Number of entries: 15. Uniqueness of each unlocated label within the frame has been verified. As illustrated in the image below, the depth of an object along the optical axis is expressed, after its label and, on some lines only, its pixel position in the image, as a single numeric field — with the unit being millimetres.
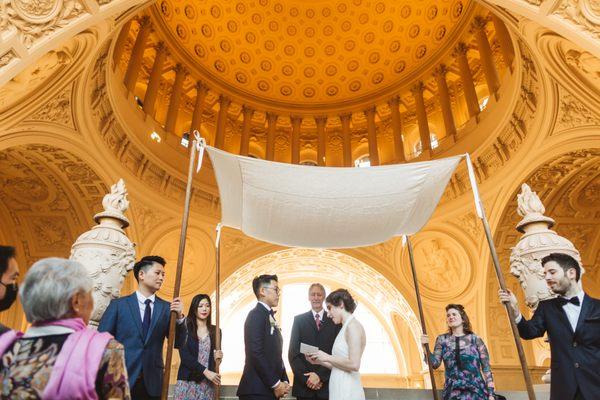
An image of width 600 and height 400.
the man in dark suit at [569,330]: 3330
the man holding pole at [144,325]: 3738
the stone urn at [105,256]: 5270
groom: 4293
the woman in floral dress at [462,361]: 4775
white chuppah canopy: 6055
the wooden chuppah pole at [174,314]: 3824
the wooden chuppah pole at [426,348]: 5422
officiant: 4672
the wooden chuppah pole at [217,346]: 4929
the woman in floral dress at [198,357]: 4625
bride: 3889
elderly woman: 1888
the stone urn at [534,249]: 5688
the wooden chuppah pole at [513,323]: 4156
